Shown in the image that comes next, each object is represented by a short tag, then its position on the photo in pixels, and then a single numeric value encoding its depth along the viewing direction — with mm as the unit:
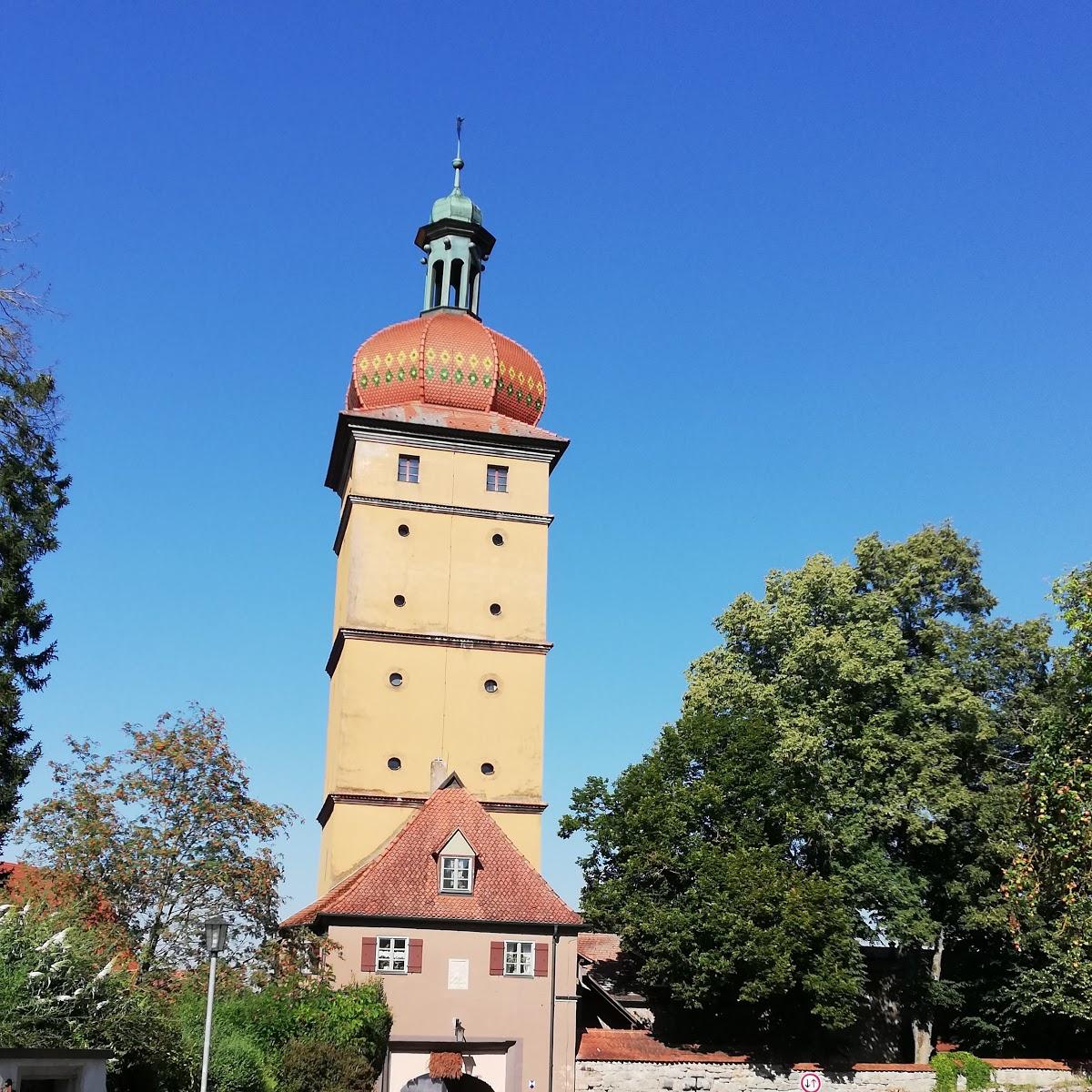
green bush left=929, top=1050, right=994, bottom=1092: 33250
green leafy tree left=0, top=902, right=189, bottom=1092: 16078
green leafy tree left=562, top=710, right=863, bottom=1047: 32375
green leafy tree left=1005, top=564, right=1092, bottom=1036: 22672
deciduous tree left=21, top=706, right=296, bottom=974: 26047
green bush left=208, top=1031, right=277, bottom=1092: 21625
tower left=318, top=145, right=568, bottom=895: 37094
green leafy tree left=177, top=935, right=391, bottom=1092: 24312
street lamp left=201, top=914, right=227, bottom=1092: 18828
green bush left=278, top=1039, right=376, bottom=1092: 26828
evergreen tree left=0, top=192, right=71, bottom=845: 28016
